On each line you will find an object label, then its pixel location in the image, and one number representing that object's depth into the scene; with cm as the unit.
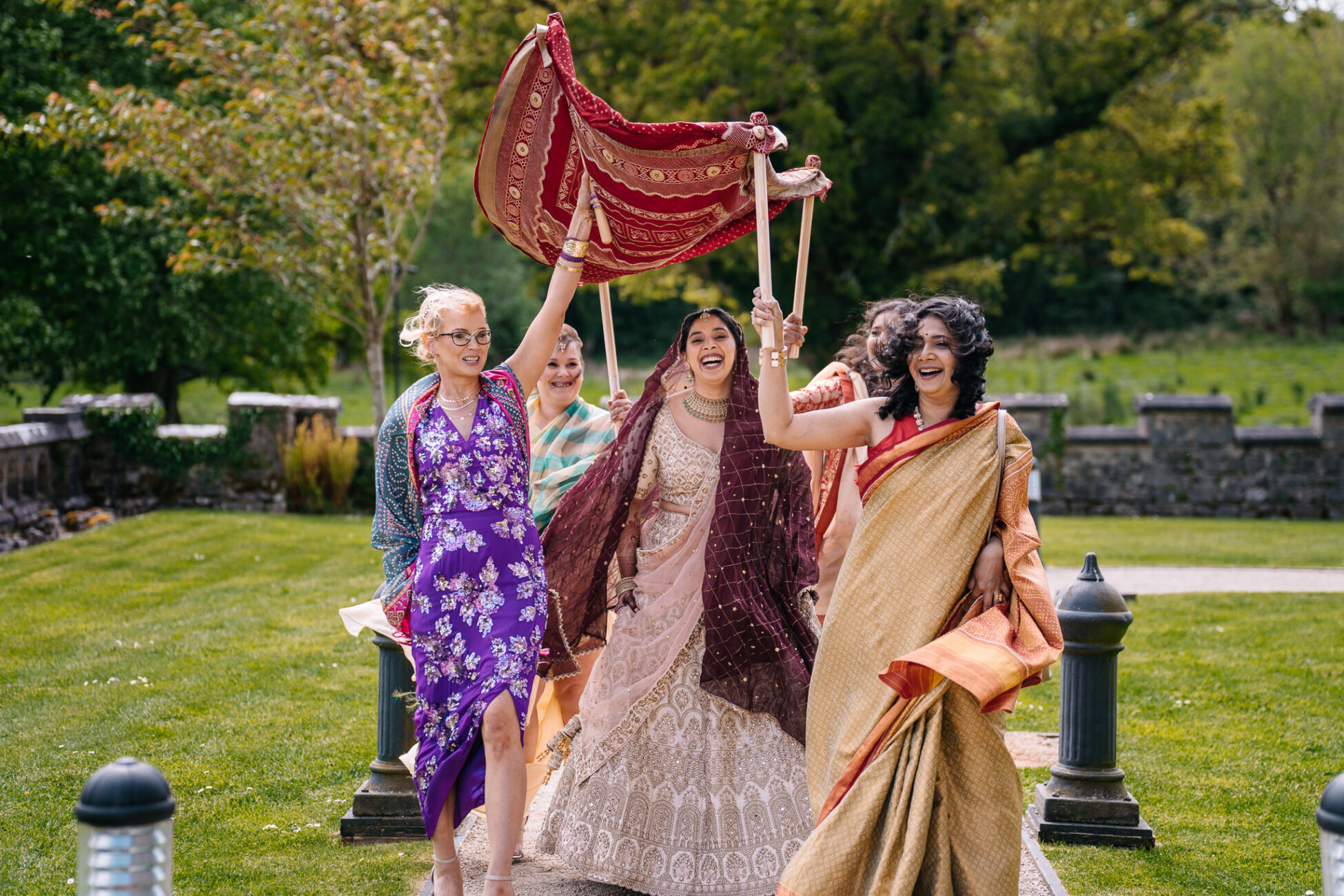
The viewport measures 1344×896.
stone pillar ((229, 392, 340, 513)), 1562
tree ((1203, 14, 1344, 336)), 3541
